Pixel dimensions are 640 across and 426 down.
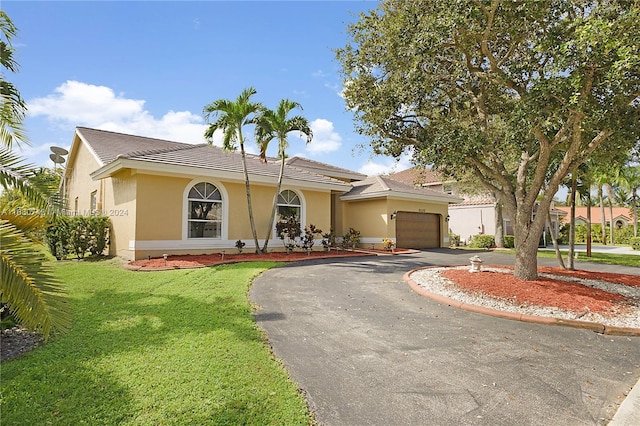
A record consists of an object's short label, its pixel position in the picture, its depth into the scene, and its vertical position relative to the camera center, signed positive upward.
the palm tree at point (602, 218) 36.34 +1.35
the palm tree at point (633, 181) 33.19 +5.03
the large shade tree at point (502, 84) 6.59 +3.60
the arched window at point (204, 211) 14.02 +0.81
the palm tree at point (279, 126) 13.92 +4.39
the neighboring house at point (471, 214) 28.64 +1.41
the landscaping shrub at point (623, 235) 36.42 -0.55
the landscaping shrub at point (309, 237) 15.73 -0.32
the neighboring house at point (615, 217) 49.26 +2.15
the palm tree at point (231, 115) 13.01 +4.50
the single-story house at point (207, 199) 12.92 +1.56
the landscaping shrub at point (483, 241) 25.34 -0.83
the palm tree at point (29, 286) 3.23 -0.54
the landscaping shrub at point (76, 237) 12.82 -0.25
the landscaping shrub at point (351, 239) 19.23 -0.51
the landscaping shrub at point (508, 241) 26.08 -0.86
